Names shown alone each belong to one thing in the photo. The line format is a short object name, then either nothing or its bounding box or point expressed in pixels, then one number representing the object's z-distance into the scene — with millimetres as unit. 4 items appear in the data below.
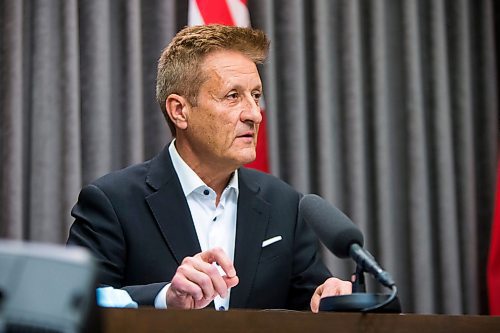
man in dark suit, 4367
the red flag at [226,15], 6332
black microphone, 2775
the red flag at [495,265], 6922
